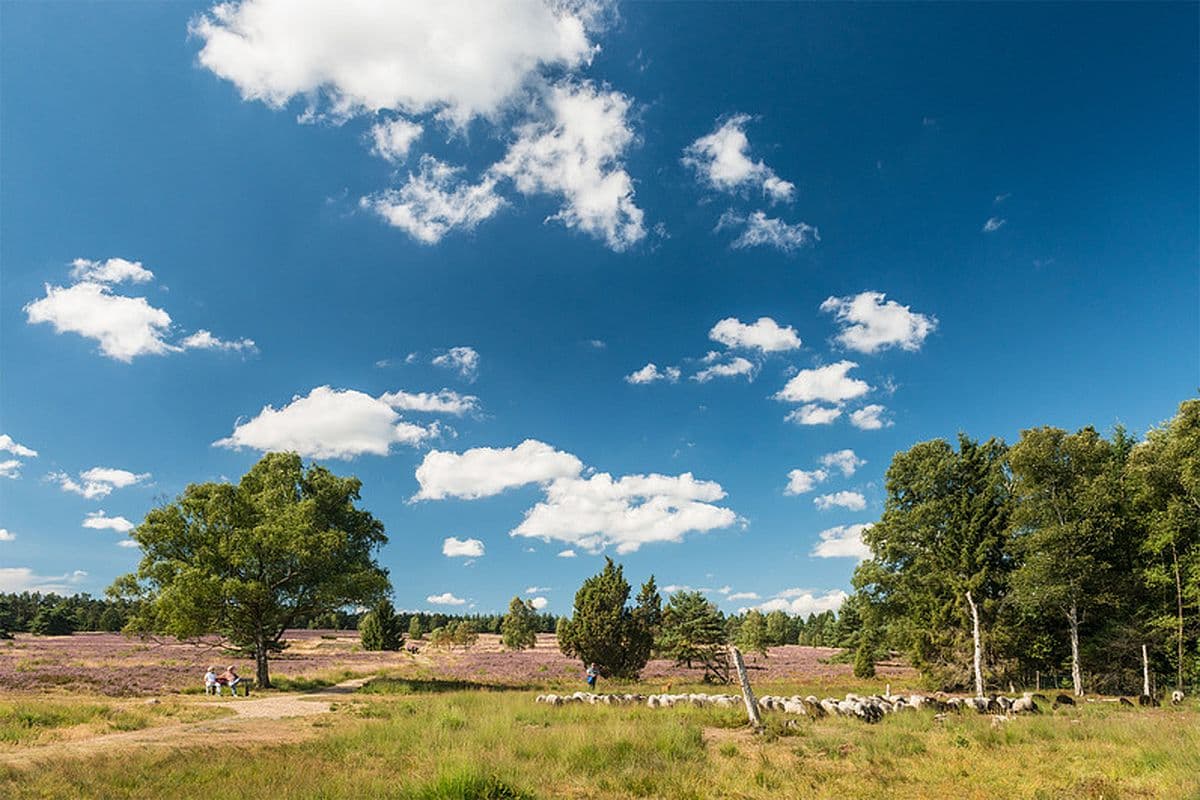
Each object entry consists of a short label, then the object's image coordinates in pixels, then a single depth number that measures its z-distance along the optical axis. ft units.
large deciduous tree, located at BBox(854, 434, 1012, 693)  104.53
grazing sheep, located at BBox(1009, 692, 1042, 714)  66.90
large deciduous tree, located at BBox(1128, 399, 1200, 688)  81.46
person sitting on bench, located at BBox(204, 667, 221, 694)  86.53
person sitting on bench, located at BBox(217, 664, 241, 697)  86.76
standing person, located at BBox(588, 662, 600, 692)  98.27
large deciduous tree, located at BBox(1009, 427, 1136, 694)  91.81
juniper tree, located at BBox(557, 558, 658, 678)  109.60
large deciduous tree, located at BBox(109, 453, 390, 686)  87.92
